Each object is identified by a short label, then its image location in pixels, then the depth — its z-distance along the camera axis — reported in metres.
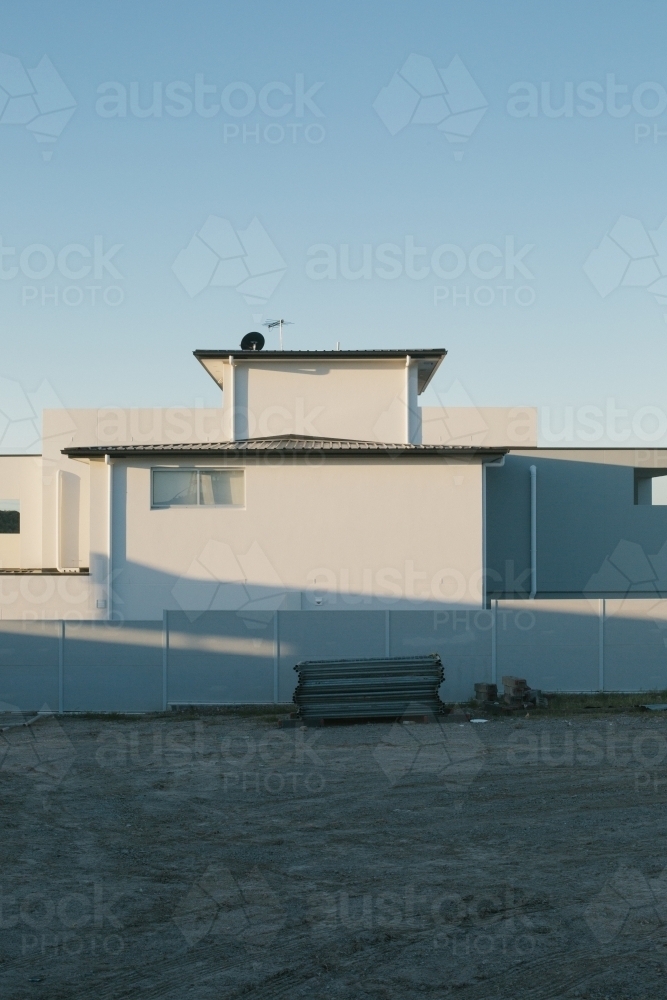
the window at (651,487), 32.38
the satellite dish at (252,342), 30.39
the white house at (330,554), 19.08
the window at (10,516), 34.16
